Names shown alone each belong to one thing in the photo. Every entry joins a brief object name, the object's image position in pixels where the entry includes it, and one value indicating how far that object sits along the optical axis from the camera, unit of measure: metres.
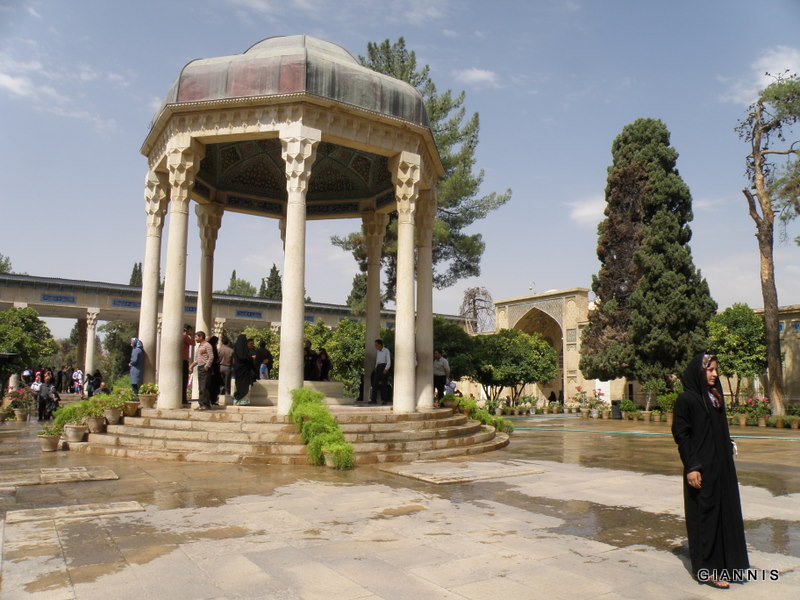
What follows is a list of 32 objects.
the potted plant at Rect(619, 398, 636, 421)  24.33
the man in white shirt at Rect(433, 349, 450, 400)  16.14
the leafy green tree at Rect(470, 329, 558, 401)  25.69
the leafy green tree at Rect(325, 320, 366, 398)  23.38
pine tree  24.33
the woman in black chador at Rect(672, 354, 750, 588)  4.02
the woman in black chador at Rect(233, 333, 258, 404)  12.39
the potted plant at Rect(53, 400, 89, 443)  10.73
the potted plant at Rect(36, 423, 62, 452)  10.44
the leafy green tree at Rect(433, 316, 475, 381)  23.61
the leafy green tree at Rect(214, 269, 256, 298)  71.31
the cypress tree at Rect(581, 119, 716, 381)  24.22
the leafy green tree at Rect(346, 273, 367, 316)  39.30
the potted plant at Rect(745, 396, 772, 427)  22.62
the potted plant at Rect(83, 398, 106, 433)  10.95
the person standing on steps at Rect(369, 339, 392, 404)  13.70
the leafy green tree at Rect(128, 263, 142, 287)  51.44
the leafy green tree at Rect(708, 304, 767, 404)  25.70
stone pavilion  11.24
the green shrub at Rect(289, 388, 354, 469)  8.92
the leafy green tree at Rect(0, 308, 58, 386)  26.46
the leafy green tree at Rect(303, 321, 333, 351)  26.22
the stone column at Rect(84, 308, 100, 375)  33.91
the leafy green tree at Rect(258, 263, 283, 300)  51.72
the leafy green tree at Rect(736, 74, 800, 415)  22.42
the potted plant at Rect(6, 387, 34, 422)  18.84
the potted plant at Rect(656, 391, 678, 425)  22.75
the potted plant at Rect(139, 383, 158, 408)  11.37
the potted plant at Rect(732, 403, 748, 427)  20.84
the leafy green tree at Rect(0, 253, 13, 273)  57.26
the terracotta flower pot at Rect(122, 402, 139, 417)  11.33
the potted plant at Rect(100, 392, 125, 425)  11.12
